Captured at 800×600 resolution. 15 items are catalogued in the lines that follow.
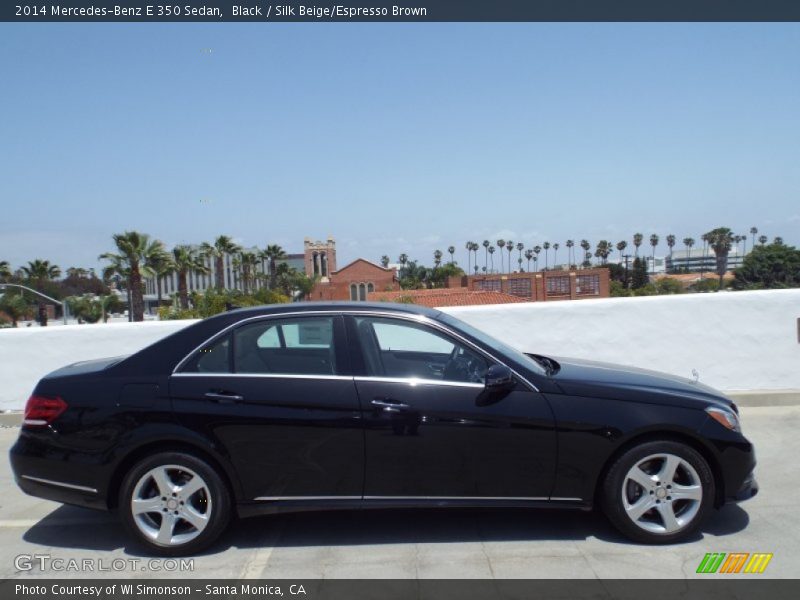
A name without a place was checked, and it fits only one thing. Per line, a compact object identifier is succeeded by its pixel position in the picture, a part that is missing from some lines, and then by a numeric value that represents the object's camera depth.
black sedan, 4.20
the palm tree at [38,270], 61.25
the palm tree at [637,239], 115.06
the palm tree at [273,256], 82.50
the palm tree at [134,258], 43.41
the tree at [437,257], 129.00
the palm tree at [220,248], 66.38
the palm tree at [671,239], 120.00
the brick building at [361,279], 93.24
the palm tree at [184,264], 56.16
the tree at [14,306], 52.94
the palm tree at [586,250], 124.31
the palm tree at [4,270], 57.84
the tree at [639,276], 79.79
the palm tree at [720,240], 75.76
